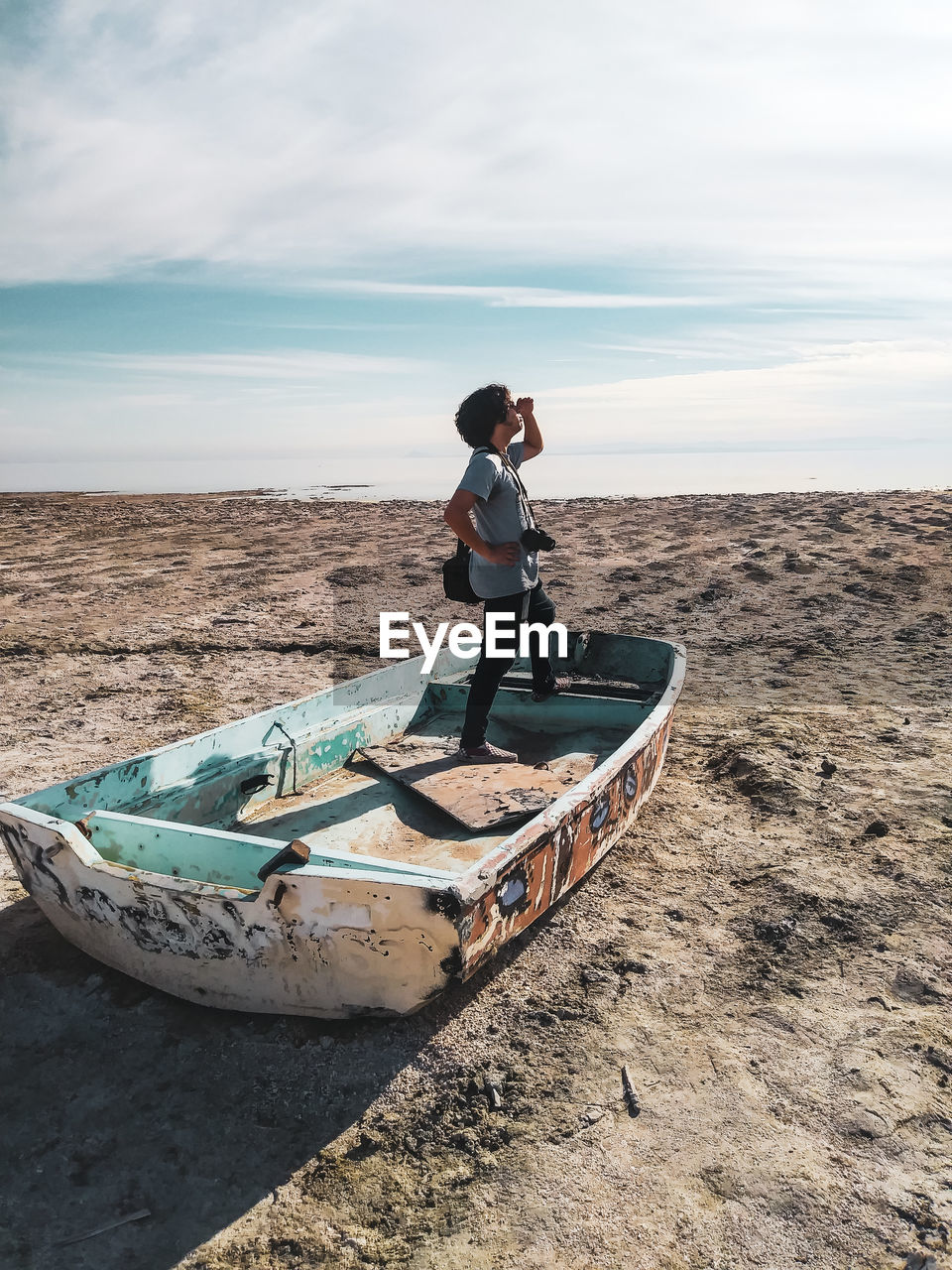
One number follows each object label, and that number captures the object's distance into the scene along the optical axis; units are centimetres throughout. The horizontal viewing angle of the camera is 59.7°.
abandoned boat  277
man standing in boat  431
